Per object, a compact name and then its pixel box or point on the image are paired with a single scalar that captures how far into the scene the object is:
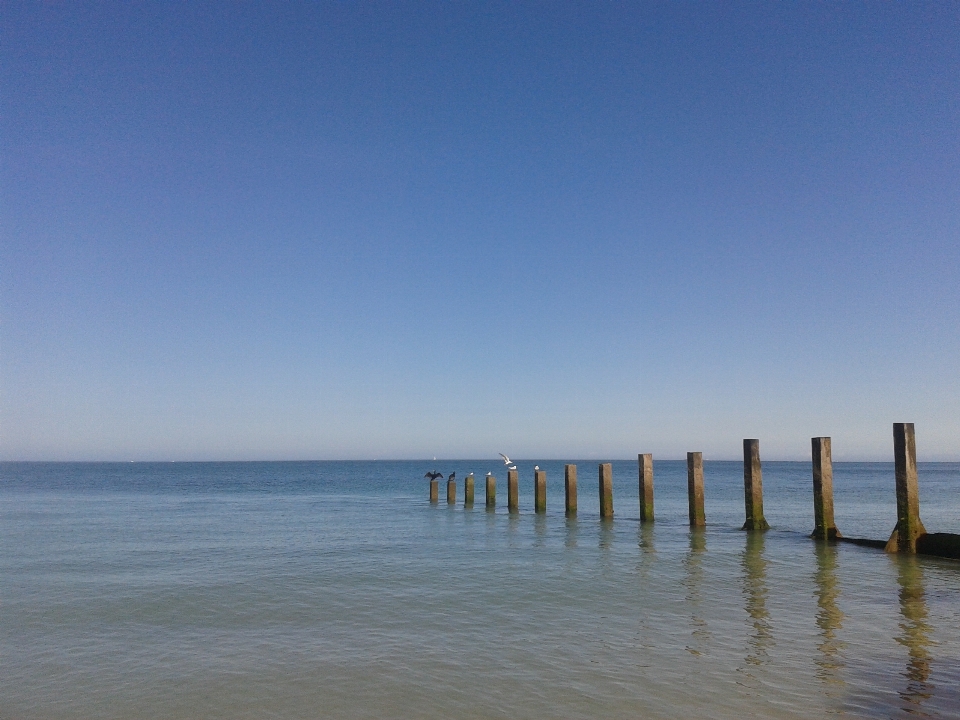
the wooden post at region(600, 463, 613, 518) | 23.84
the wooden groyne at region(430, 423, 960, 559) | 14.76
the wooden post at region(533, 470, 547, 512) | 26.66
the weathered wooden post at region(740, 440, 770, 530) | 19.12
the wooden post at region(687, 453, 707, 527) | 20.58
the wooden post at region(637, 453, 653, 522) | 21.72
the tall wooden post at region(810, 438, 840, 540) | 17.12
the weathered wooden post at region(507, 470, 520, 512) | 27.84
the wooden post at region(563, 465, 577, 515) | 25.28
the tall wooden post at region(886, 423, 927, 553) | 14.77
